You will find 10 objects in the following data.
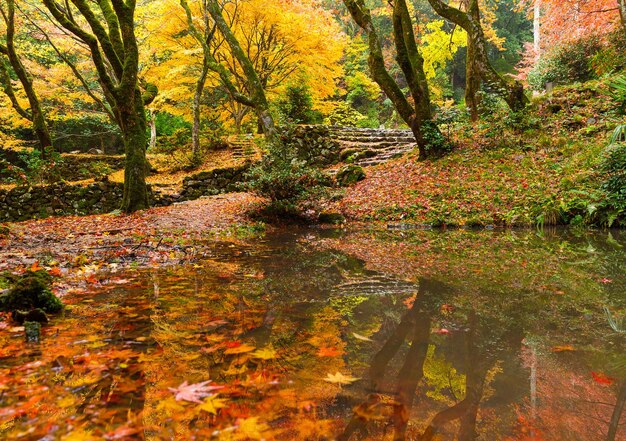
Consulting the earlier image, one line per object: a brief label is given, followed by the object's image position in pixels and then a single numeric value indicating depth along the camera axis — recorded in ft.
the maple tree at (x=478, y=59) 34.81
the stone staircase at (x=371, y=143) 44.14
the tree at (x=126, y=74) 25.99
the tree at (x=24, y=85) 35.22
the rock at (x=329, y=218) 27.45
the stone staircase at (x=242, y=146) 50.60
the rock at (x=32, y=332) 6.96
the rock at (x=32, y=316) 7.89
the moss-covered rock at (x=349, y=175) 37.52
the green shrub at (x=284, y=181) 25.23
